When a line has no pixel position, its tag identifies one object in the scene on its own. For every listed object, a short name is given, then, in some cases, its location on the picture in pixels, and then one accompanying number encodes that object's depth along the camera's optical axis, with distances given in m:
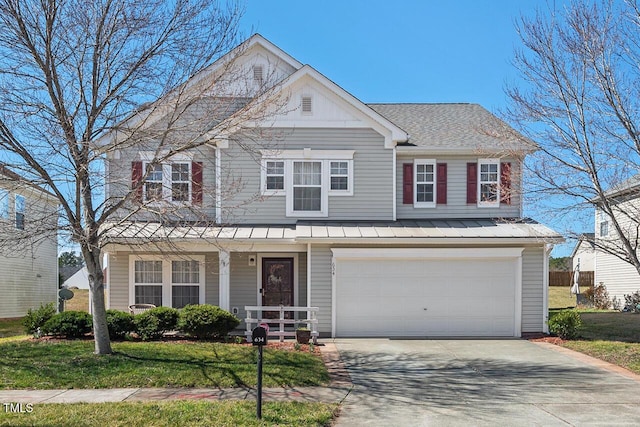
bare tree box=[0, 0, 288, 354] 11.05
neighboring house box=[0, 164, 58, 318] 23.17
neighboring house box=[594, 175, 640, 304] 25.34
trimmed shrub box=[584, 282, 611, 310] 27.48
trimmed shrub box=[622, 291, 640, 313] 24.42
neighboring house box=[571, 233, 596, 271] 38.79
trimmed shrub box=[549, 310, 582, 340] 15.89
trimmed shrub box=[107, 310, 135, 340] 14.58
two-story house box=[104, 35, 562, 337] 16.64
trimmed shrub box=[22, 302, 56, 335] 15.07
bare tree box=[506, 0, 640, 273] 13.14
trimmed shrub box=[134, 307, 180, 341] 14.83
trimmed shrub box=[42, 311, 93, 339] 14.52
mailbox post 8.05
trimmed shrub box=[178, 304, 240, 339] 14.78
